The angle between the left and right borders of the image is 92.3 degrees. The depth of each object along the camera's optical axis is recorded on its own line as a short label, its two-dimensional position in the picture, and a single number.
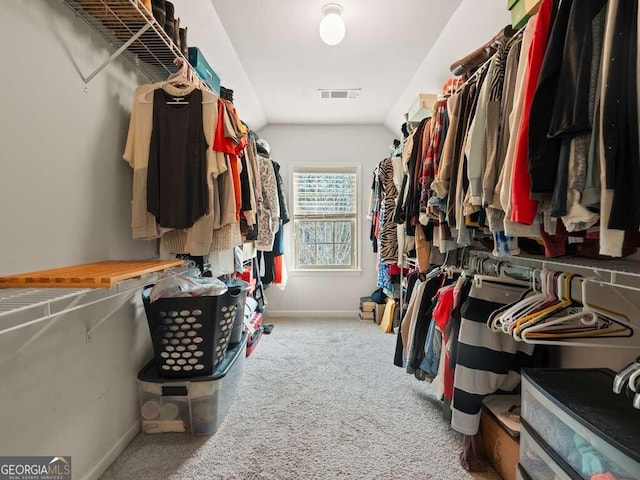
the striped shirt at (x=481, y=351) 1.33
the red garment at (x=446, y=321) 1.54
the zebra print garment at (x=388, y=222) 2.78
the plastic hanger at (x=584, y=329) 0.99
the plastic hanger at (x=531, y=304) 1.14
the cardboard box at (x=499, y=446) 1.25
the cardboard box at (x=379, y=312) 3.60
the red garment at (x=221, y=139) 1.45
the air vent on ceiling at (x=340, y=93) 2.96
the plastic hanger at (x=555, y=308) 1.06
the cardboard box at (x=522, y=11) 1.04
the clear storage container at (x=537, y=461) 0.94
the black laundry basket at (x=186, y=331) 1.50
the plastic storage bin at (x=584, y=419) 0.80
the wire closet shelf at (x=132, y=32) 1.16
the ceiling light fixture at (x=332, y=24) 1.84
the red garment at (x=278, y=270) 3.49
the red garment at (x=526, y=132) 0.85
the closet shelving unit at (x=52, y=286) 0.80
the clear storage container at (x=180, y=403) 1.57
